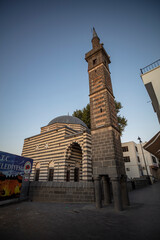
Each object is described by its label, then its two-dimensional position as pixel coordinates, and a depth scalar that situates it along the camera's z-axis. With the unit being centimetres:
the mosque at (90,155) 735
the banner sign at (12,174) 766
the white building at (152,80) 802
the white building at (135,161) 2655
